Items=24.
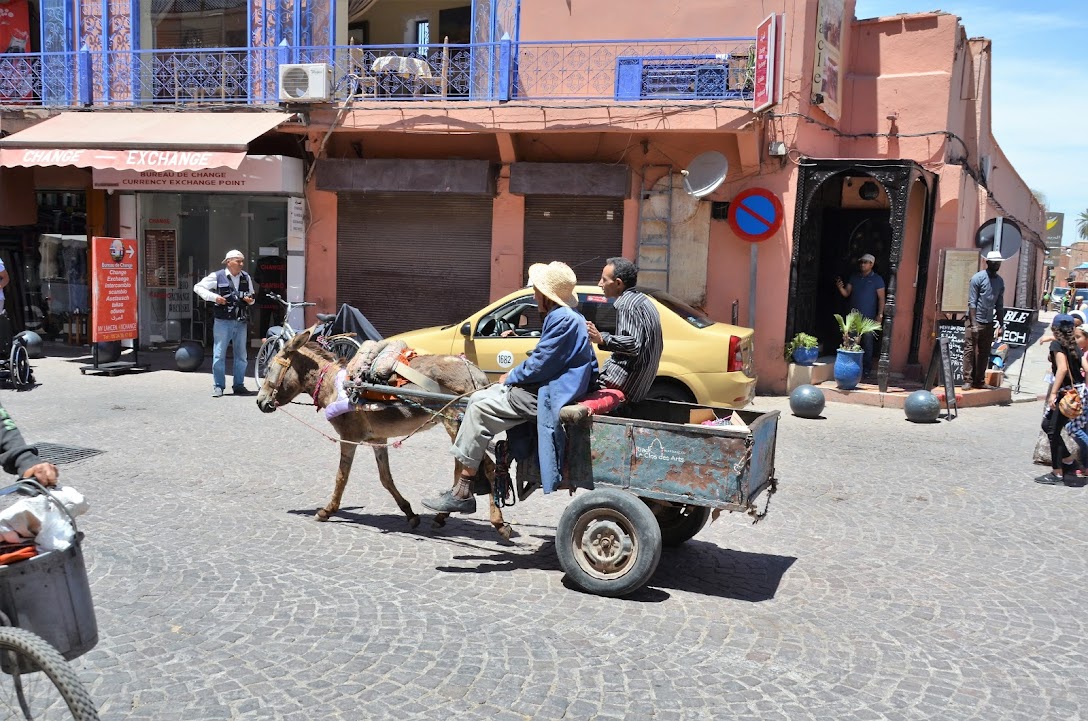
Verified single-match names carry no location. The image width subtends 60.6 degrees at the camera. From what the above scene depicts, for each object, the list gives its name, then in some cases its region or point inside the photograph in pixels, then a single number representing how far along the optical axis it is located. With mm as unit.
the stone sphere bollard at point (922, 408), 11930
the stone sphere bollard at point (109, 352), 14234
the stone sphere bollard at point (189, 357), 14578
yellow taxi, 10312
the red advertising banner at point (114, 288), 13672
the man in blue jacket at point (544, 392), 5484
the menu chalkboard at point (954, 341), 13211
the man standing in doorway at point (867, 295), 14969
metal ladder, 14617
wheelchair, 12453
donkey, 6645
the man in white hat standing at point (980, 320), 13445
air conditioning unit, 14625
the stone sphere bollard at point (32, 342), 12823
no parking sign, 13977
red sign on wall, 12694
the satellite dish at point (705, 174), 13758
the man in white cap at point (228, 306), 12258
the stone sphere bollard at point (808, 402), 11828
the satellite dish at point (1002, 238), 14516
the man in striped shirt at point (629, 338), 5684
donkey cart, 5180
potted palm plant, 13312
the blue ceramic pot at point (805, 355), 13844
